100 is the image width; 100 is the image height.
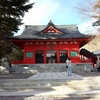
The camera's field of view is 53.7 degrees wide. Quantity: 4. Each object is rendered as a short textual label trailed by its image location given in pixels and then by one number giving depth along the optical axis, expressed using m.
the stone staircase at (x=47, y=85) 5.27
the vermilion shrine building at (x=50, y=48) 13.33
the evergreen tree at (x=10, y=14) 9.00
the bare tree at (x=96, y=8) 5.93
